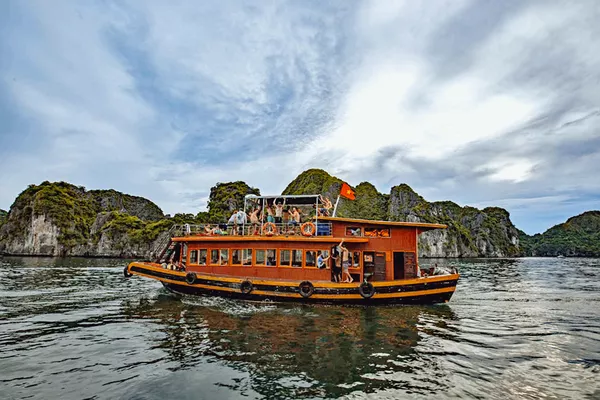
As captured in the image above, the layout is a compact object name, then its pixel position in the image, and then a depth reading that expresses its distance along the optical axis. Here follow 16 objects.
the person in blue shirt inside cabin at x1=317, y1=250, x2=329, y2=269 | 15.18
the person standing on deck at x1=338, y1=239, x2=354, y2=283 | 15.11
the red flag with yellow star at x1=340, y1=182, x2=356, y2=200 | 15.82
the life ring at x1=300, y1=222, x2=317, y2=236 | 15.43
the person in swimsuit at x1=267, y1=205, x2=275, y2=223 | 16.67
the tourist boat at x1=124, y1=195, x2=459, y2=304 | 14.38
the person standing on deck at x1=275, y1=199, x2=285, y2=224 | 17.06
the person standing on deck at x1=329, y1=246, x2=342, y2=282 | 15.42
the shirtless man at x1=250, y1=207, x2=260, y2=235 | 16.81
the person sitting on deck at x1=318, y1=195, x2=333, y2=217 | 16.58
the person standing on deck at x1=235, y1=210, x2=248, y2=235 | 17.05
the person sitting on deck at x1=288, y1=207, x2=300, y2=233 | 17.06
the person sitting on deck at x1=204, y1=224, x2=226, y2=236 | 17.64
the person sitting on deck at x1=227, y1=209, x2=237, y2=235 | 17.15
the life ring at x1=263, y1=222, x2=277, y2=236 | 15.92
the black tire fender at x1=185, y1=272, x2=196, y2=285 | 16.02
